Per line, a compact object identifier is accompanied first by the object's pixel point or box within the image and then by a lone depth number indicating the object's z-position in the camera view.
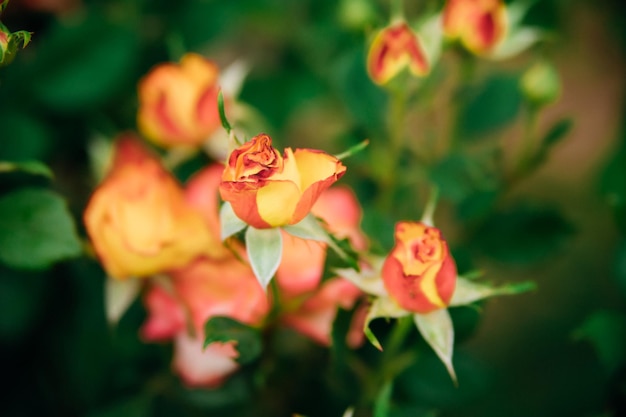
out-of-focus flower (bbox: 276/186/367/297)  0.51
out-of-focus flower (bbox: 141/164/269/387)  0.50
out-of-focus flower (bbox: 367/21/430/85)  0.49
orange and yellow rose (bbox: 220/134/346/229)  0.43
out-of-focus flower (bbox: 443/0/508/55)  0.51
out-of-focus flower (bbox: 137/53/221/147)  0.53
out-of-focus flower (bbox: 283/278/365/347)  0.51
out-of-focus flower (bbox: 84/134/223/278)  0.48
